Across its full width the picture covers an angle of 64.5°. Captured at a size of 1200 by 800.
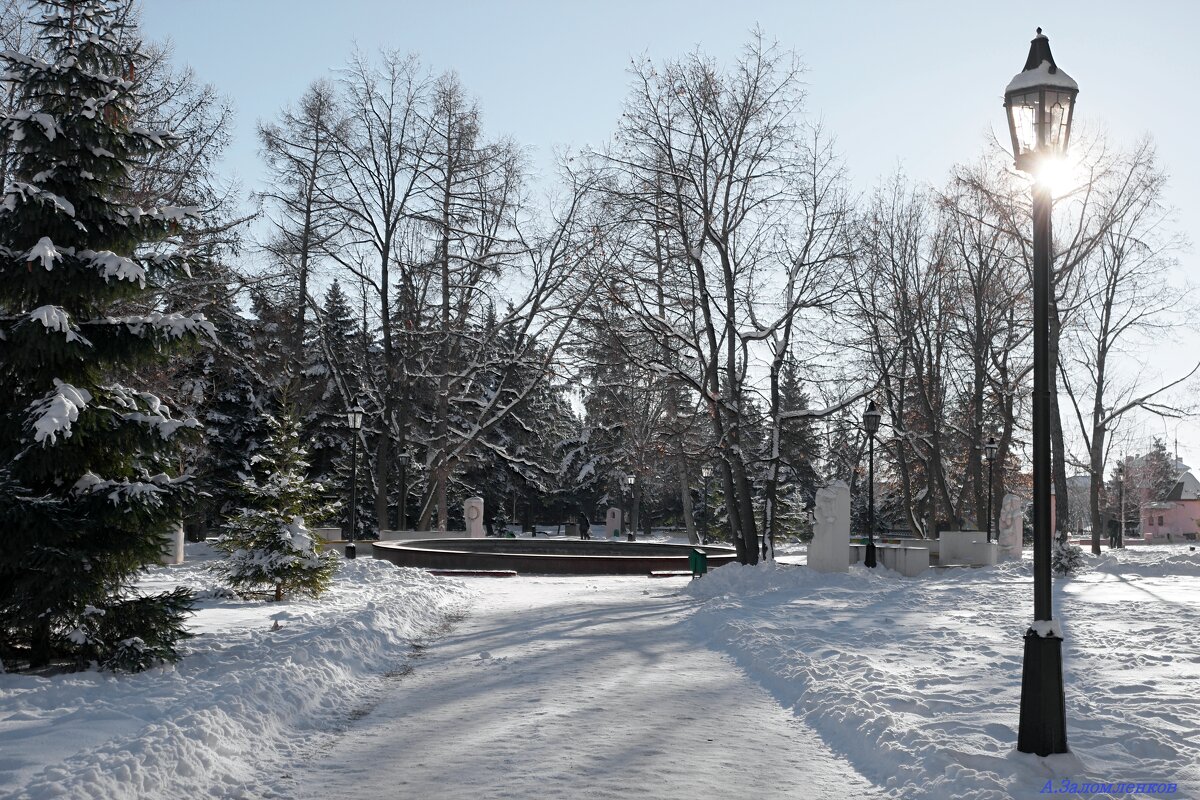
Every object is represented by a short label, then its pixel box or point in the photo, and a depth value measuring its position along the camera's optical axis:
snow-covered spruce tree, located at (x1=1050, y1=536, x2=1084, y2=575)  24.12
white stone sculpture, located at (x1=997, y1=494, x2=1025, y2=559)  33.22
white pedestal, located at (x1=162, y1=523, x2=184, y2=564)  25.49
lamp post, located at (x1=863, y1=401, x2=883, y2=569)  24.02
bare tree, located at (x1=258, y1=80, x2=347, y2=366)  35.41
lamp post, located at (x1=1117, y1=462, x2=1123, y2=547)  68.22
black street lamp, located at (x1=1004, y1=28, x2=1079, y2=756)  6.67
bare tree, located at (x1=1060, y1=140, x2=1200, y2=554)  37.12
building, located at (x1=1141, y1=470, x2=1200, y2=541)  92.81
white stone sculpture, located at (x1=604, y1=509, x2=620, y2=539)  54.19
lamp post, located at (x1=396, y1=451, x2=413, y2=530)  38.30
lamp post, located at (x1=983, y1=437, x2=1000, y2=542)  32.72
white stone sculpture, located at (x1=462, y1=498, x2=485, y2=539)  38.16
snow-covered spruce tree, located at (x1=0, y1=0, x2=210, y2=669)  8.71
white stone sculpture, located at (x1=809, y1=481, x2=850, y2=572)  23.03
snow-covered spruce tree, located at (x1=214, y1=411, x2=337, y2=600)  16.12
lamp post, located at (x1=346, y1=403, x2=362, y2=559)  28.61
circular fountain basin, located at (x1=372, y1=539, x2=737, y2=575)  26.80
